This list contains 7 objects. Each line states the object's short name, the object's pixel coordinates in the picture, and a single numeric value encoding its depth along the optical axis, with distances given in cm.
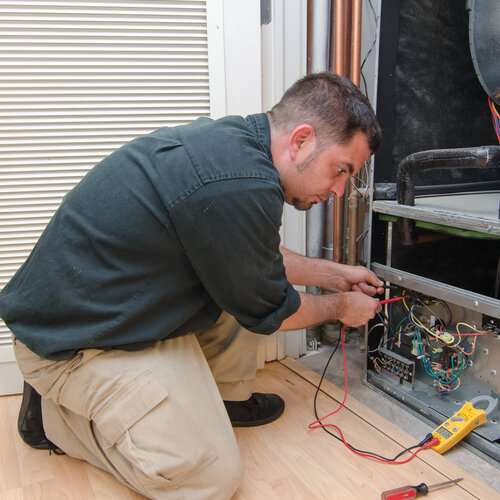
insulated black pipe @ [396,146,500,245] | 101
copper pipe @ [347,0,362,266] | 152
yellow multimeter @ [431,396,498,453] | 113
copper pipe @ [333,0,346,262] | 151
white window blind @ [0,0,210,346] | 126
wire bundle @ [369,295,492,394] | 124
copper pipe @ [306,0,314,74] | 155
